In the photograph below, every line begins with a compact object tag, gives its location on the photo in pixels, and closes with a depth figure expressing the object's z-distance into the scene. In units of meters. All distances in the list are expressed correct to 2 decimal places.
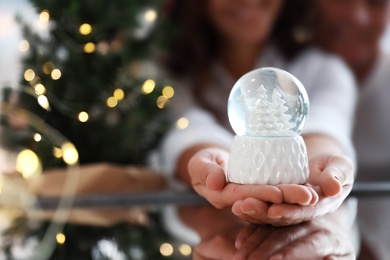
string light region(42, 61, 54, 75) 1.03
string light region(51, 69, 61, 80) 1.03
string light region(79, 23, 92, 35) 1.03
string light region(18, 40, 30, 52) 1.05
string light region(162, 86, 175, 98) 1.07
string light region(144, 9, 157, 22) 1.08
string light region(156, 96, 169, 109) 1.08
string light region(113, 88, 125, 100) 1.05
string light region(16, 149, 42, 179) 0.85
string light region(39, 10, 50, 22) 1.02
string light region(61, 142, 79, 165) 1.02
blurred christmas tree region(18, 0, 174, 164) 1.03
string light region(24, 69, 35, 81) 1.03
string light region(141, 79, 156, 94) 1.06
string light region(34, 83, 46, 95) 1.02
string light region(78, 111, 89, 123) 1.05
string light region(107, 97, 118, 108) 1.05
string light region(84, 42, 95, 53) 1.04
